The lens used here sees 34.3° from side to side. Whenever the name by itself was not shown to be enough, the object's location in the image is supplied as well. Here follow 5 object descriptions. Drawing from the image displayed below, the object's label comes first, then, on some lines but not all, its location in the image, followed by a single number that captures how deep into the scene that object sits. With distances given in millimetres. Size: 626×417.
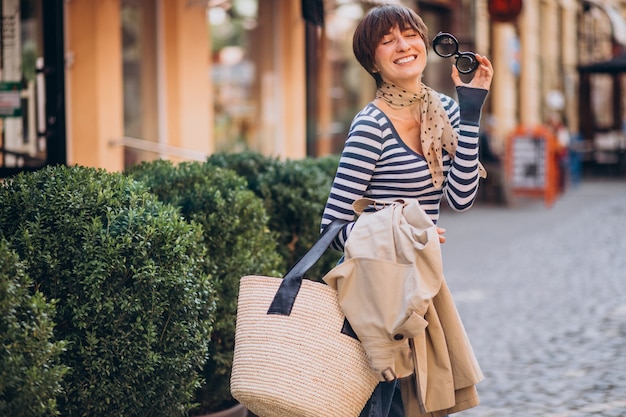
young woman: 3207
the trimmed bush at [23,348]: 3025
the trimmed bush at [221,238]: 4656
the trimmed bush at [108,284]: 3562
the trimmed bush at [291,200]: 5746
